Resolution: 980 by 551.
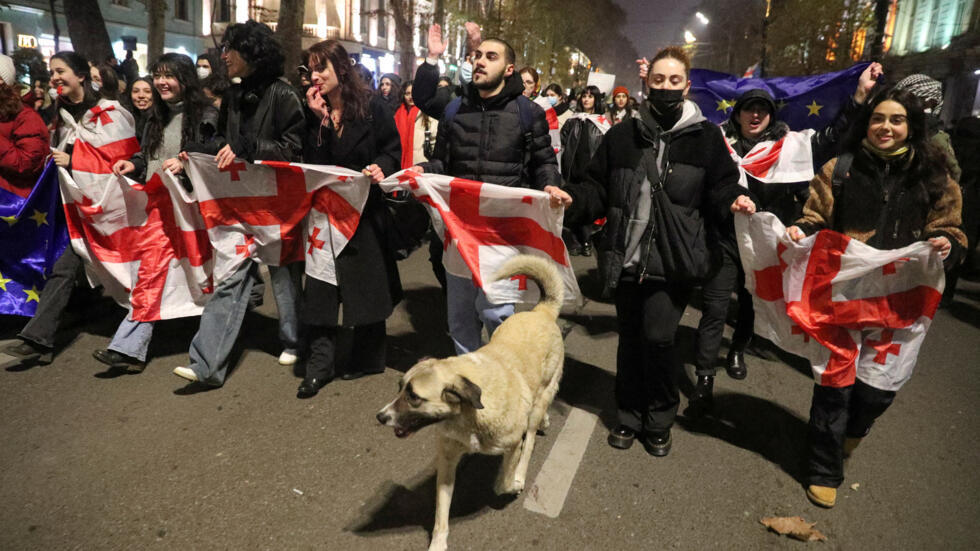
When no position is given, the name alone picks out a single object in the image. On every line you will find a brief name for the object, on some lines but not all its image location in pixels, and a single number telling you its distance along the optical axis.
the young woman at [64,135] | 4.39
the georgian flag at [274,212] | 4.14
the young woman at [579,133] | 7.74
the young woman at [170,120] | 4.44
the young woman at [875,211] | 3.01
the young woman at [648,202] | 3.24
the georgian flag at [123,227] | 4.50
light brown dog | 2.43
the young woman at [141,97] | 4.72
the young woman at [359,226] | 4.04
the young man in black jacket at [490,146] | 3.85
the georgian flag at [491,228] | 3.76
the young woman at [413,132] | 8.19
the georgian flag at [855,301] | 3.05
